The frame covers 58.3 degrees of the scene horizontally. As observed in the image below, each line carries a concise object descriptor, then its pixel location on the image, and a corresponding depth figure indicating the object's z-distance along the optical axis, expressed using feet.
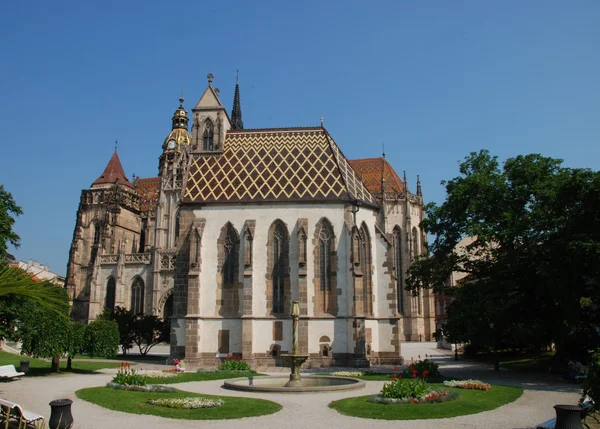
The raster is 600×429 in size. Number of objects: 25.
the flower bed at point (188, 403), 48.77
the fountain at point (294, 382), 60.18
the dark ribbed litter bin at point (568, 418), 34.16
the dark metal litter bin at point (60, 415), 35.88
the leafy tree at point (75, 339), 81.10
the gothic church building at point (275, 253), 100.01
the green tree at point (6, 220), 93.48
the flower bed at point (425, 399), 50.16
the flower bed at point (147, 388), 59.52
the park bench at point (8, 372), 66.91
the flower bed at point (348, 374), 78.76
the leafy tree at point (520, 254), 72.18
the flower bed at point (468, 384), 62.34
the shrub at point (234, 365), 91.86
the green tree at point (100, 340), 84.64
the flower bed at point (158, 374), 76.43
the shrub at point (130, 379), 62.07
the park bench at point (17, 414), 34.58
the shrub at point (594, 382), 34.32
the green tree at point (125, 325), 120.37
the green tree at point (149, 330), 121.90
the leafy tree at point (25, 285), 27.76
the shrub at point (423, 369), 72.70
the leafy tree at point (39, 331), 76.89
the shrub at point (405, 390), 51.16
